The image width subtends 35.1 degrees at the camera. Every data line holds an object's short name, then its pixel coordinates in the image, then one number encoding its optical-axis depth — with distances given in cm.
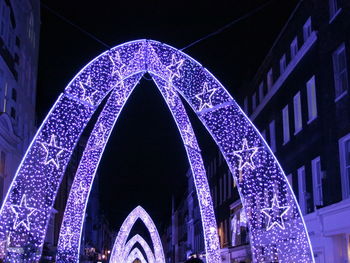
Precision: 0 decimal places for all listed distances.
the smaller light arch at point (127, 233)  4938
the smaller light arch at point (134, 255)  9106
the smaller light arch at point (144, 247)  6886
